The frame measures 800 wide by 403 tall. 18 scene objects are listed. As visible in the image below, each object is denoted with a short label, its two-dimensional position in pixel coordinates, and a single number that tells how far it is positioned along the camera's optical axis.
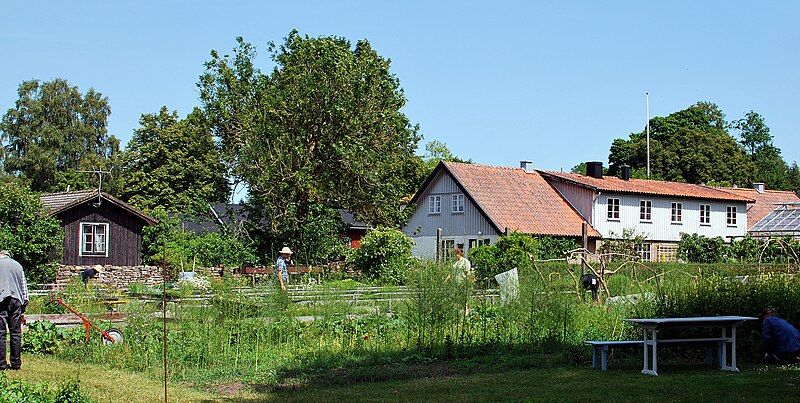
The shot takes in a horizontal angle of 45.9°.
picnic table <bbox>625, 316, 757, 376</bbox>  12.53
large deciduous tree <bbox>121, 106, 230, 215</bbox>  55.81
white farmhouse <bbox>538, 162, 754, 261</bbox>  48.12
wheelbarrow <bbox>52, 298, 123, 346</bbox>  13.56
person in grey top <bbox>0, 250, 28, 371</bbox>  12.72
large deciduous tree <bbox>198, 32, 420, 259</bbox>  35.88
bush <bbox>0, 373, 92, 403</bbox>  8.62
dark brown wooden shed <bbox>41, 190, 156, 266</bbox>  36.16
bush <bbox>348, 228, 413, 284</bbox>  32.19
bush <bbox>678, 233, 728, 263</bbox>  46.22
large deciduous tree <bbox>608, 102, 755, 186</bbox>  73.81
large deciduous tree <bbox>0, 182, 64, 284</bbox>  30.28
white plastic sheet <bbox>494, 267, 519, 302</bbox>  14.92
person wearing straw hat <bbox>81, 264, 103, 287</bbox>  30.71
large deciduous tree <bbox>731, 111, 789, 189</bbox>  93.69
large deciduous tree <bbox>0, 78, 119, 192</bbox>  57.78
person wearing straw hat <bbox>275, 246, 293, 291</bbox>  20.69
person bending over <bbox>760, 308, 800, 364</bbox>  13.25
